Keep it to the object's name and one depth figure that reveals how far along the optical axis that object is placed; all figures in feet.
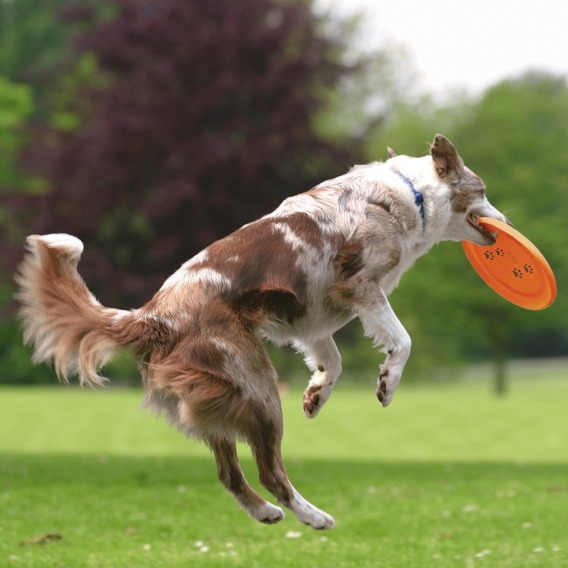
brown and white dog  36.42
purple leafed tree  141.08
